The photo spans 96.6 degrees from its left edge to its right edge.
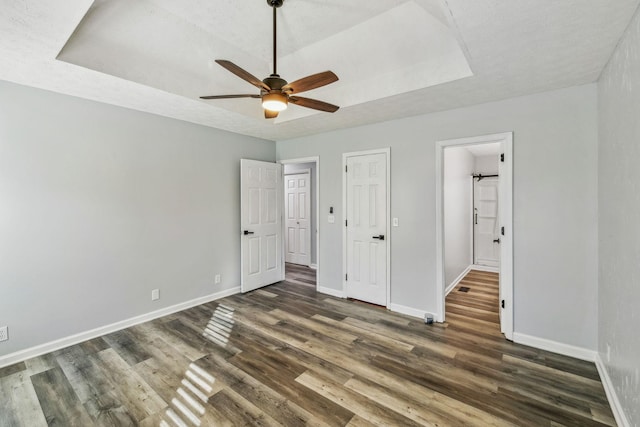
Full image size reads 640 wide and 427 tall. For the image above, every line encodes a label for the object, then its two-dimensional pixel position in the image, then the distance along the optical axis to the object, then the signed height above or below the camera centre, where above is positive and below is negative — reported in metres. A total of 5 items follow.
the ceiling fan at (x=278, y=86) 1.91 +0.90
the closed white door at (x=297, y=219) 6.39 -0.20
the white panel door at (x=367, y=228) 3.92 -0.25
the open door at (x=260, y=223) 4.49 -0.21
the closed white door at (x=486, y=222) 6.00 -0.27
